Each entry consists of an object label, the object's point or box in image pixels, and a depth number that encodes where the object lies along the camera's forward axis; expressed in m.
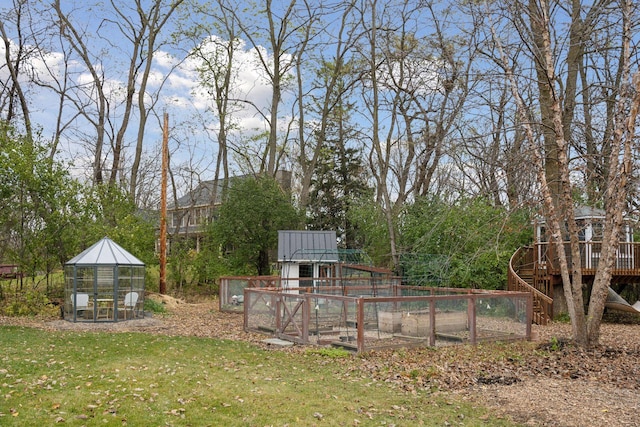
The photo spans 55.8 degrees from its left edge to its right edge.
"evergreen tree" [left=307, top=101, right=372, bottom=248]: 39.44
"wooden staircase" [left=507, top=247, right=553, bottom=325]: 18.88
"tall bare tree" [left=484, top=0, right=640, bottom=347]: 11.65
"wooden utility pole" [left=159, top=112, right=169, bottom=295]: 23.81
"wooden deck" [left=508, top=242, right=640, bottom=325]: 19.03
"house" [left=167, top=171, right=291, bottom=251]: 42.75
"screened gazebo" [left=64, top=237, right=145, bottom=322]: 17.48
